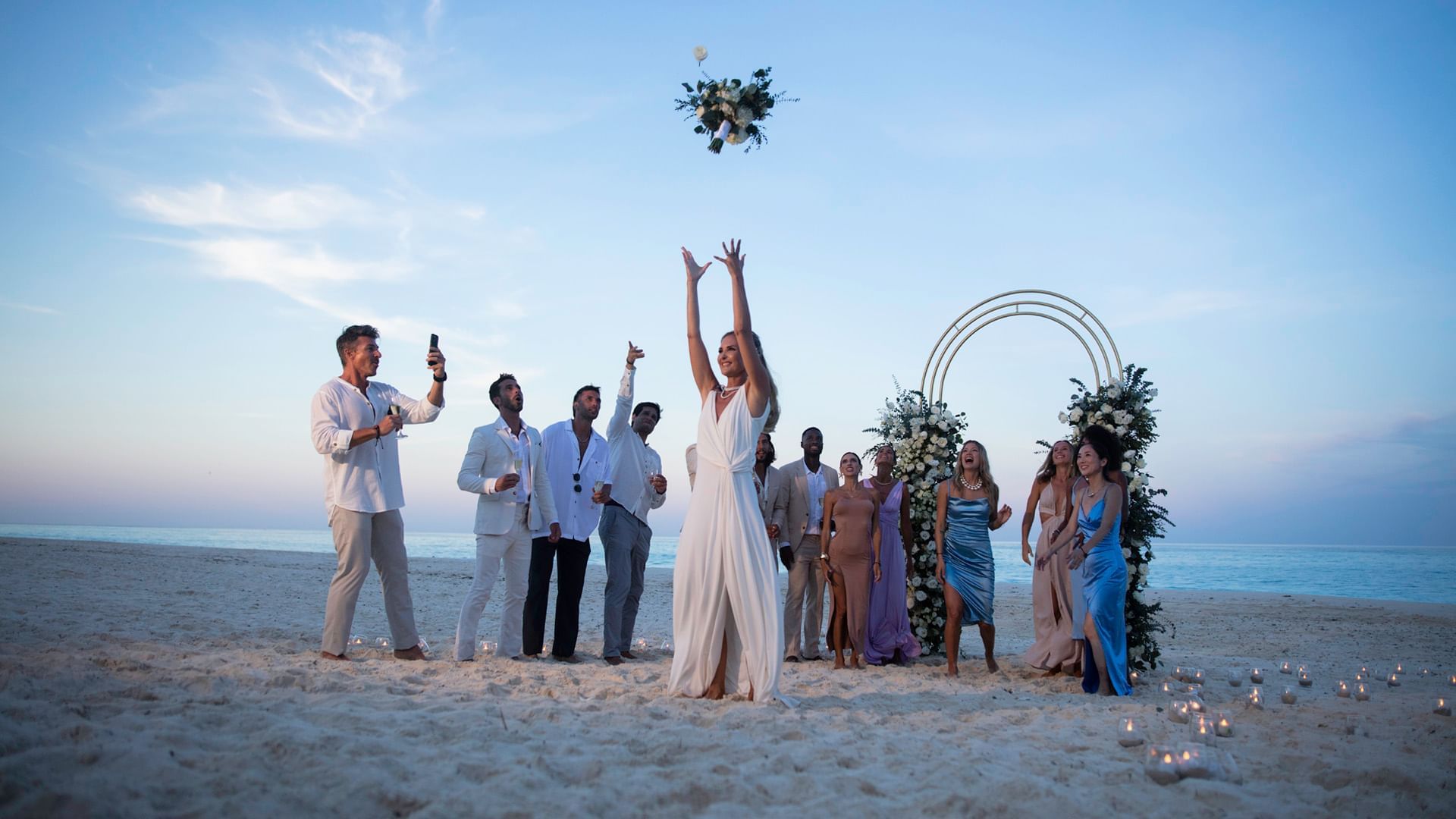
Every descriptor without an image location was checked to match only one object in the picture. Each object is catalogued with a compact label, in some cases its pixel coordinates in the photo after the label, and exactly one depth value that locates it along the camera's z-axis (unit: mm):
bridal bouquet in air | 6516
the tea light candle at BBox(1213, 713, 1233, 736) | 4961
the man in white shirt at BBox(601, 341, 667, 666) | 7559
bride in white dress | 5137
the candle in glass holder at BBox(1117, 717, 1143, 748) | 4441
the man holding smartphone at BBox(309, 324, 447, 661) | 6254
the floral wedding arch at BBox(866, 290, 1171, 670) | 8336
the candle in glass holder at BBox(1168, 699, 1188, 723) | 5277
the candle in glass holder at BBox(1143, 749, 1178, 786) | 3766
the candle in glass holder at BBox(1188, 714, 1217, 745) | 4543
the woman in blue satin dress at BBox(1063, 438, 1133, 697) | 6867
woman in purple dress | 8938
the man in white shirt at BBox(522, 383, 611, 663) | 7570
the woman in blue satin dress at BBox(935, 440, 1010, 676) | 8023
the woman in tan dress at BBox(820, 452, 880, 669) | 8281
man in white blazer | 7066
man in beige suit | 9062
